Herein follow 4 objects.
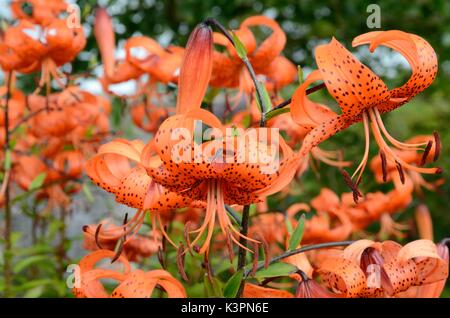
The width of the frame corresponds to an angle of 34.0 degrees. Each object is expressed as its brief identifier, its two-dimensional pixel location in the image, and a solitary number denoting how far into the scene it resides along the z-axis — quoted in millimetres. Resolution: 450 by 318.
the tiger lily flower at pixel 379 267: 1229
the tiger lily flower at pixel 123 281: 1184
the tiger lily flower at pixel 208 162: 1097
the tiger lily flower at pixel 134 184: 1210
